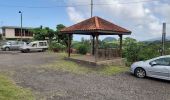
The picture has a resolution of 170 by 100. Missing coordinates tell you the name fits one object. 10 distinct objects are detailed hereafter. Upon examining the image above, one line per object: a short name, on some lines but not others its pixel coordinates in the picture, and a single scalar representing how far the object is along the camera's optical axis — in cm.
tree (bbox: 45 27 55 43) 1992
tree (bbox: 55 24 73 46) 1933
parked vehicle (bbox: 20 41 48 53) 1616
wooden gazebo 927
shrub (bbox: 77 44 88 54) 1403
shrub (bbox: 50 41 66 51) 1623
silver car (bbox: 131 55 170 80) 635
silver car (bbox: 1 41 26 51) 1807
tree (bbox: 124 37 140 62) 980
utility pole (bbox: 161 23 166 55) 816
